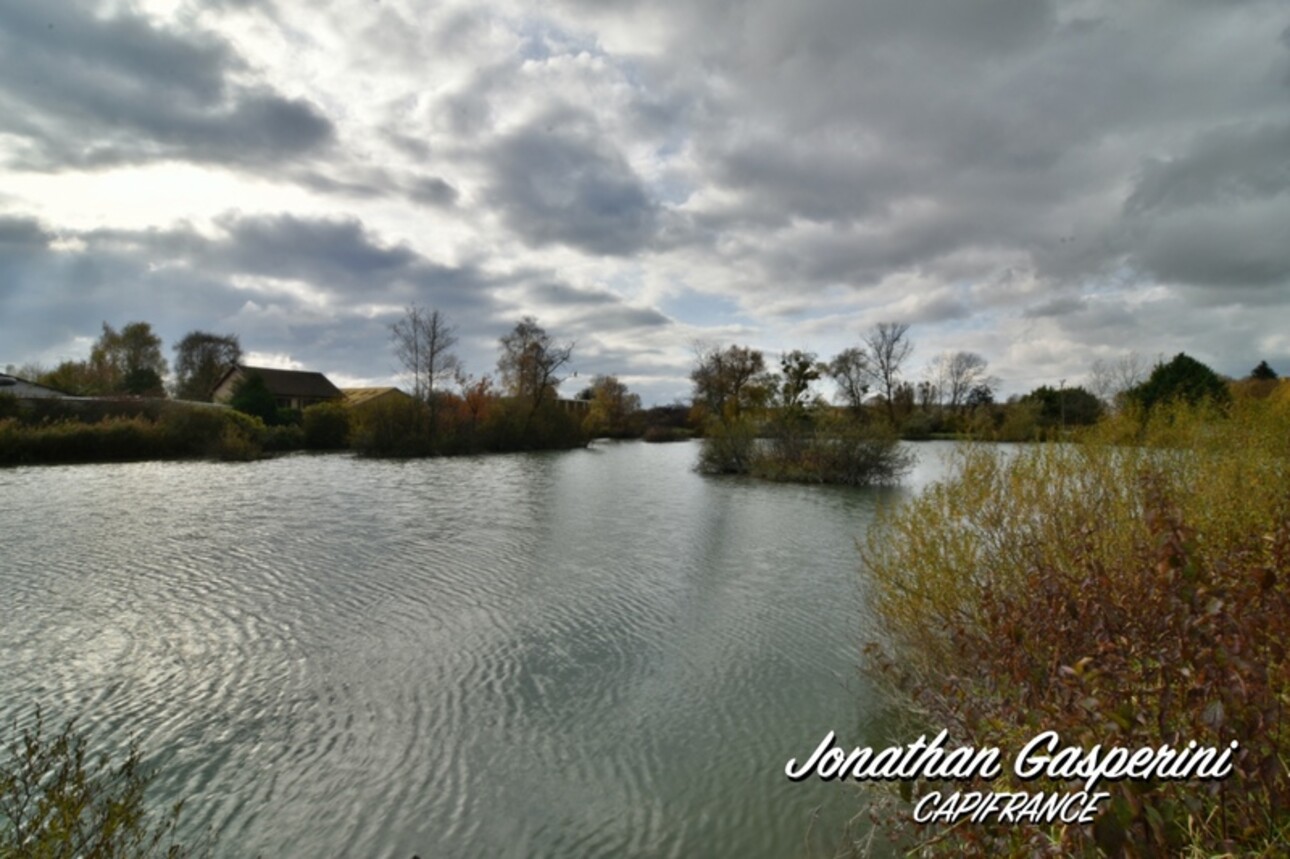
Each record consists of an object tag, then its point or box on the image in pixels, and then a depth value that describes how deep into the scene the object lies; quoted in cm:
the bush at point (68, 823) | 231
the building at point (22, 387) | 4262
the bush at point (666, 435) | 6141
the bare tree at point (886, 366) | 5522
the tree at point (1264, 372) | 4056
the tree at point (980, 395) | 5721
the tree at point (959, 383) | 5891
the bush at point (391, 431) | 3631
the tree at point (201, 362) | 6041
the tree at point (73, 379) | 5295
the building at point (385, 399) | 3775
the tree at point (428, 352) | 4291
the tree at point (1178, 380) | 2120
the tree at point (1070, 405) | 3105
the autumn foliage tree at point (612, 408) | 6406
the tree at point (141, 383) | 5075
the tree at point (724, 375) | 5675
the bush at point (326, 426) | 3947
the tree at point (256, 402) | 4264
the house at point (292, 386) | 6278
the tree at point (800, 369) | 4172
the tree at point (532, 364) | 4766
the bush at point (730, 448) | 2806
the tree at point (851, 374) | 5444
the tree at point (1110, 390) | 2628
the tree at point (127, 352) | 5853
